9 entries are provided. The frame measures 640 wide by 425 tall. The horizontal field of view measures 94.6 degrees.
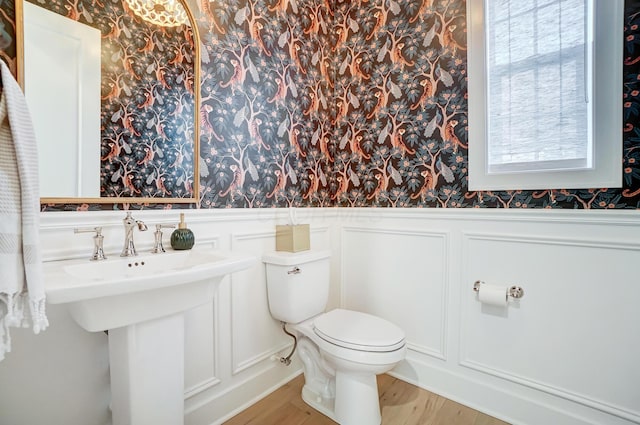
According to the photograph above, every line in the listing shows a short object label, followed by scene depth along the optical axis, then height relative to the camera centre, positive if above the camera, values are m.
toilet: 1.34 -0.62
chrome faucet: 1.12 -0.09
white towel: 0.66 -0.03
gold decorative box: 1.70 -0.16
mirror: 1.03 +0.44
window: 1.27 +0.56
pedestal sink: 0.81 -0.31
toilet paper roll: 1.46 -0.43
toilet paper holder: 1.47 -0.41
